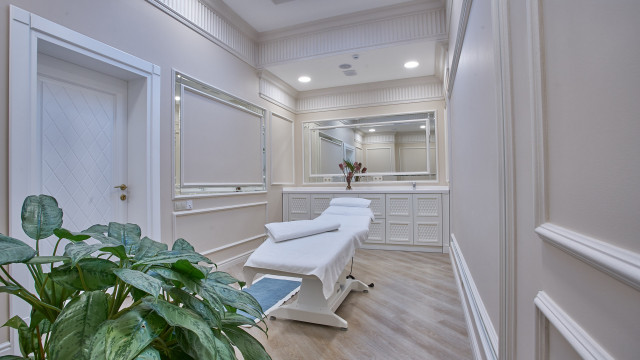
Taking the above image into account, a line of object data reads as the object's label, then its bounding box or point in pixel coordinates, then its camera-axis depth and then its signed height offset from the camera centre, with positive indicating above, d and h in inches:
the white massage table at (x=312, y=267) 71.6 -21.1
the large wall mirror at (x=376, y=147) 180.2 +23.7
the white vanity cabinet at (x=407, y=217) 158.9 -19.8
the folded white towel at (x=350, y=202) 139.1 -9.4
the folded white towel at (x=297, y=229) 87.6 -14.5
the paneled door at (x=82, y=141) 79.2 +13.7
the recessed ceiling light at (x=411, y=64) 155.4 +64.7
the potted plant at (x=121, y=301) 17.3 -8.5
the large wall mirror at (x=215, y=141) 112.7 +19.9
